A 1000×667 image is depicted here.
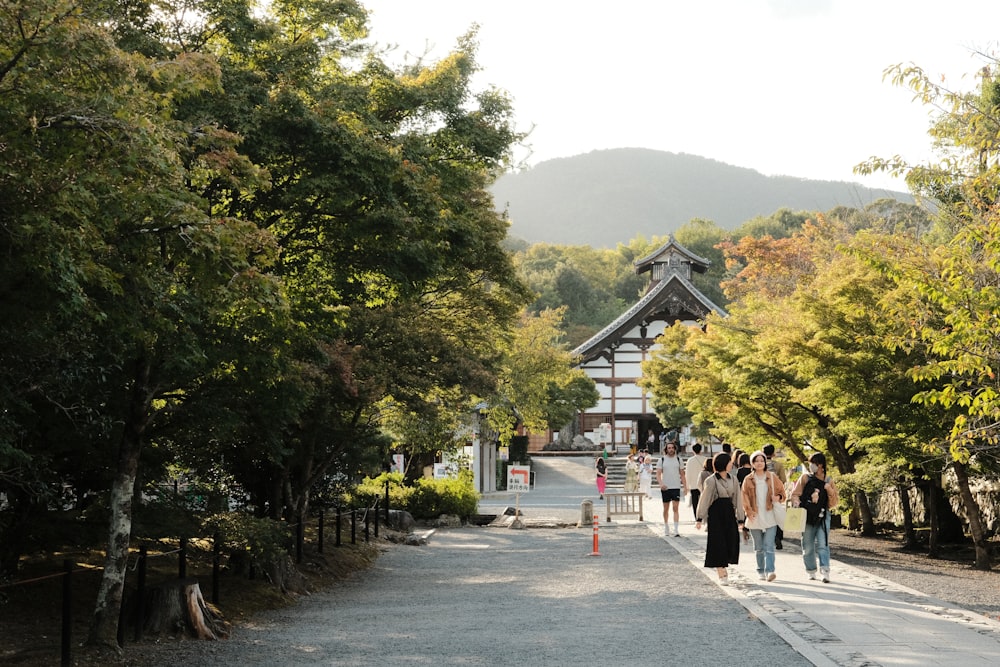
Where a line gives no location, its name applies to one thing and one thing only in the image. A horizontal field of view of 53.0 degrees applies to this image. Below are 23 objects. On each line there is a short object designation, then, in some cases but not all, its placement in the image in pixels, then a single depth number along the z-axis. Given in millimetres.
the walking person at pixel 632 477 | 38019
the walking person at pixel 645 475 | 39128
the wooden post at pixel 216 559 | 11573
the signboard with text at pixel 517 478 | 29469
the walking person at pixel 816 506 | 12461
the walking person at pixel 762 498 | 12562
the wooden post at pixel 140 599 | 9687
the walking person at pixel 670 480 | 19688
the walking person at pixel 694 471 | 18469
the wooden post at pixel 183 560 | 10471
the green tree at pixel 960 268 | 10914
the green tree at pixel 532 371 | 39812
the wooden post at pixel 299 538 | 15484
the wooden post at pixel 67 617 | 8117
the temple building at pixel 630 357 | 54594
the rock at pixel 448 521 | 27656
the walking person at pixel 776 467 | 14769
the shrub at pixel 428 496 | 28188
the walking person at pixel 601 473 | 36278
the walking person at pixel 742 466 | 14211
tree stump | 9922
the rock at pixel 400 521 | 25344
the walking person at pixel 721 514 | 12281
